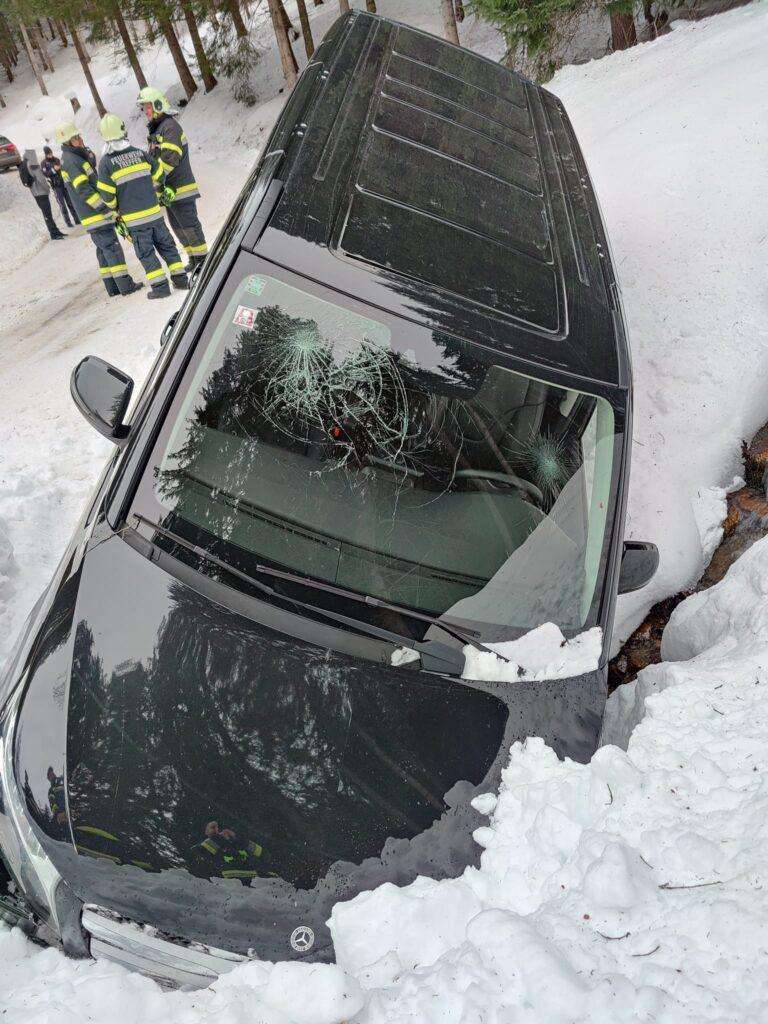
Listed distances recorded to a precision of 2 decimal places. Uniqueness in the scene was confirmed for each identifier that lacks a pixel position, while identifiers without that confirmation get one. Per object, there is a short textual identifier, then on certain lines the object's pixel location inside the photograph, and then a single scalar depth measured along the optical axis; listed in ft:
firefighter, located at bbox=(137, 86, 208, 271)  21.22
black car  5.84
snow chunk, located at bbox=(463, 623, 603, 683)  6.75
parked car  55.21
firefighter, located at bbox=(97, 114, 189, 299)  20.39
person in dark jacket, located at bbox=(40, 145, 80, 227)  40.55
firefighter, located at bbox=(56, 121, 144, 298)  22.61
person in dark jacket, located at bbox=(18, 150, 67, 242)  39.37
